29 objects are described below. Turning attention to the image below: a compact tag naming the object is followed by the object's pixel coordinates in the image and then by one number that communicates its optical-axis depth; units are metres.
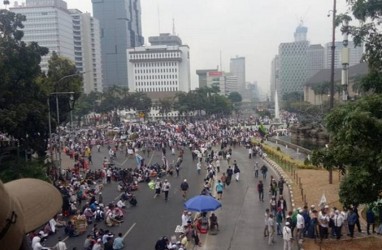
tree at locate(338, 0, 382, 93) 12.12
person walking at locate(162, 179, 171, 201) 22.42
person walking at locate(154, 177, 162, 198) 23.27
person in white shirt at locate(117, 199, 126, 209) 19.98
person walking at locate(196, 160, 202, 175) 30.16
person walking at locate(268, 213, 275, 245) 14.89
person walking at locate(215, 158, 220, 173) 30.60
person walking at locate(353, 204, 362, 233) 14.75
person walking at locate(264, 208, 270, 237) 15.42
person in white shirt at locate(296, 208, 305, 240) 14.45
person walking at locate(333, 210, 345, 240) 14.34
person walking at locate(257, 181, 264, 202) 21.19
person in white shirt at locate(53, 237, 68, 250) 13.10
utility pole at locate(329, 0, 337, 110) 20.64
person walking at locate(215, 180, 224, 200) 21.59
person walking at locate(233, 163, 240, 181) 26.83
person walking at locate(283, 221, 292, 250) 13.52
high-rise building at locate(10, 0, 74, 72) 122.62
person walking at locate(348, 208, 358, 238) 14.41
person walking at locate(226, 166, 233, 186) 25.35
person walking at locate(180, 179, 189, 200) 22.59
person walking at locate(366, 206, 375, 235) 14.27
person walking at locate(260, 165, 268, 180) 26.90
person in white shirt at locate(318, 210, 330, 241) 14.29
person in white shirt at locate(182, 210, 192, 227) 16.11
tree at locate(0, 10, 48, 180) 22.39
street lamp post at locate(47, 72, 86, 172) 25.36
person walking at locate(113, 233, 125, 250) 14.24
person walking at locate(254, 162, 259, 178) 28.10
